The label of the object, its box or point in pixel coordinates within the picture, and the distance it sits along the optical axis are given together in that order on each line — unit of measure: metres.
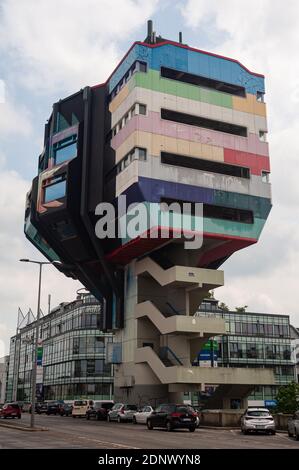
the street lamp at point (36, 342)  37.37
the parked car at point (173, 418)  34.69
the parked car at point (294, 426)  28.42
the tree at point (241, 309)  125.47
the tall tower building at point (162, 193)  55.59
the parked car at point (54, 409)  74.69
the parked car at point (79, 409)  63.94
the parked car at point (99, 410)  55.69
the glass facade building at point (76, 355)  100.56
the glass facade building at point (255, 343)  105.44
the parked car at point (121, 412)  48.81
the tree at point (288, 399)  50.34
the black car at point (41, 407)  79.96
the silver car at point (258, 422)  32.66
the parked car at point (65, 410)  71.77
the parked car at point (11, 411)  57.53
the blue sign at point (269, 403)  100.14
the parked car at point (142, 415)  44.75
